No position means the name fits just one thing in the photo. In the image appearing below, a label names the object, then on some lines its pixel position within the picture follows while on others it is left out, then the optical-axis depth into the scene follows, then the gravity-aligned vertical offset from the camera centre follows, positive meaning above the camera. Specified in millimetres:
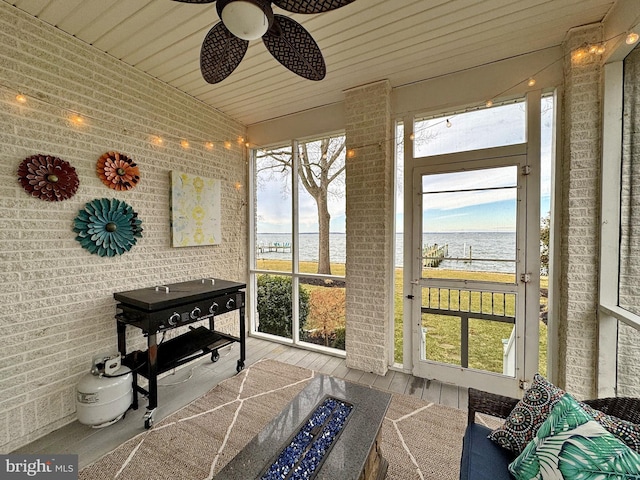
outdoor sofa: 1181 -1090
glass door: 2496 -374
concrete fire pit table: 1160 -1055
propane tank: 2012 -1245
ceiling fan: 1117 +1018
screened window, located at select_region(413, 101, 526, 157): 2523 +1084
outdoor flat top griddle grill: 2182 -763
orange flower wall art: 2395 +617
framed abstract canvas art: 2984 +305
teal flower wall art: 2273 +79
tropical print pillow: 912 -822
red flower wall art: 1961 +459
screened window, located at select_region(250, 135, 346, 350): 3469 -103
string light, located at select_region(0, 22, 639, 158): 1868 +1292
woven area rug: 1704 -1546
